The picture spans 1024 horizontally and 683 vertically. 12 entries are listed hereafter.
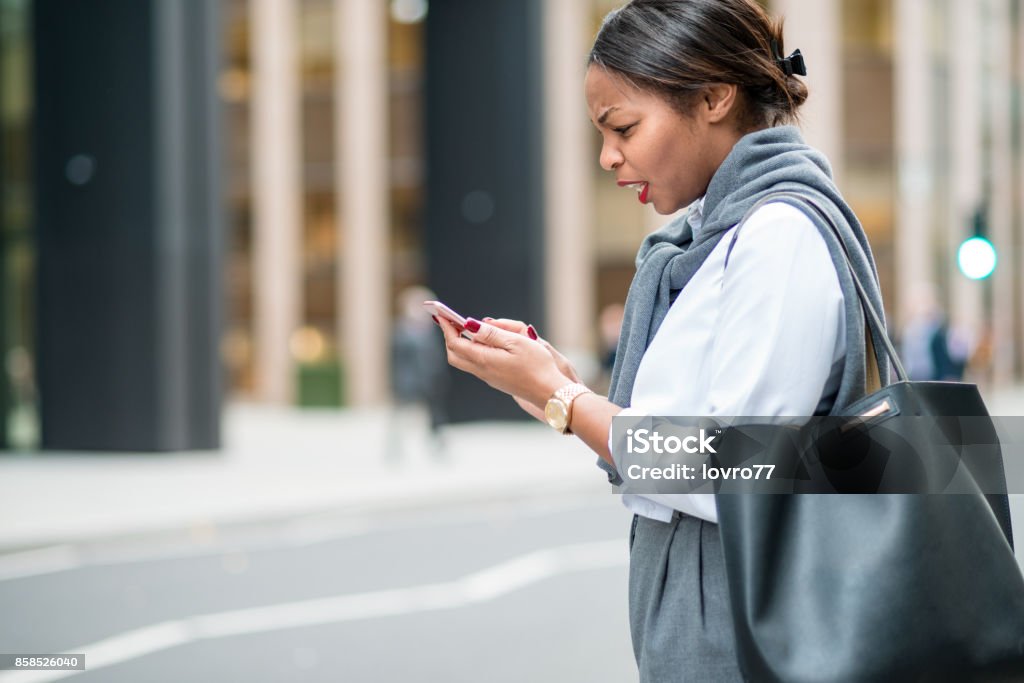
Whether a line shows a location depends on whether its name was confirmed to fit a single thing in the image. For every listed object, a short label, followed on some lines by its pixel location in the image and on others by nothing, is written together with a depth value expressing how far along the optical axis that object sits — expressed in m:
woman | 1.56
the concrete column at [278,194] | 29.77
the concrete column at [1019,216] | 35.06
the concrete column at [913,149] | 29.83
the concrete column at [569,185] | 27.23
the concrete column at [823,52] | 28.20
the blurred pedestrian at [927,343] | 14.64
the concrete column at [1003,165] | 33.62
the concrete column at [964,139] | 31.39
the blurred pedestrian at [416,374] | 15.19
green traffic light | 8.70
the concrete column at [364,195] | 28.62
